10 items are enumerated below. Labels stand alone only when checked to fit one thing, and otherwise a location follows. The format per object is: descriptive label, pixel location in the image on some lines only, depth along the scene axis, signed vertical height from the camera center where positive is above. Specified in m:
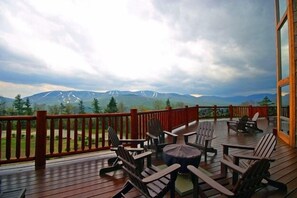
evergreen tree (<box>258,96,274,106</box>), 19.40 +0.34
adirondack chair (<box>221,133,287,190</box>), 2.65 -0.83
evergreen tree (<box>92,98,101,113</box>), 19.92 -0.20
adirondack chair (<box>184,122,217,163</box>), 3.96 -0.84
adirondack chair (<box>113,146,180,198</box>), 1.88 -0.91
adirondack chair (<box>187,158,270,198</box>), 1.64 -0.79
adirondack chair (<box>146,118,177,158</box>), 4.04 -0.81
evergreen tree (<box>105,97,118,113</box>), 21.55 -0.35
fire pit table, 2.84 -0.90
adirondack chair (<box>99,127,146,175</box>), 3.15 -0.85
